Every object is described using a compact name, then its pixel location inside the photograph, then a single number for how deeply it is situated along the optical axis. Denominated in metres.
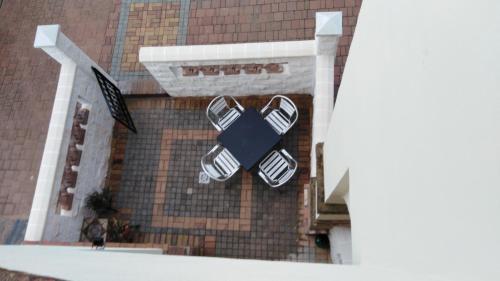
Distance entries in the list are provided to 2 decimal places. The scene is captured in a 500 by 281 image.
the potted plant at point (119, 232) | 5.55
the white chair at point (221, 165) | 5.55
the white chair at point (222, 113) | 5.71
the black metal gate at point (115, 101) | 5.55
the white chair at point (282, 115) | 5.56
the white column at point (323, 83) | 4.65
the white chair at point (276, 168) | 5.43
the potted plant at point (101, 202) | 5.56
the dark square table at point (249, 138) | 5.35
